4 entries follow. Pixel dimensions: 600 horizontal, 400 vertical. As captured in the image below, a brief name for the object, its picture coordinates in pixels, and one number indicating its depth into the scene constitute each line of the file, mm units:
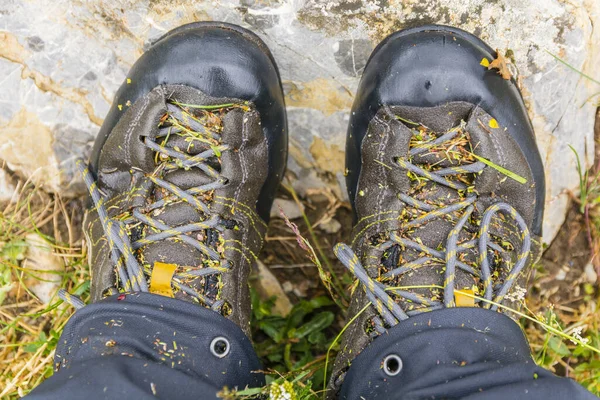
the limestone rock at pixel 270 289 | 680
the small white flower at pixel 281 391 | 536
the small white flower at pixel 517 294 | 578
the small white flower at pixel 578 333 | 579
